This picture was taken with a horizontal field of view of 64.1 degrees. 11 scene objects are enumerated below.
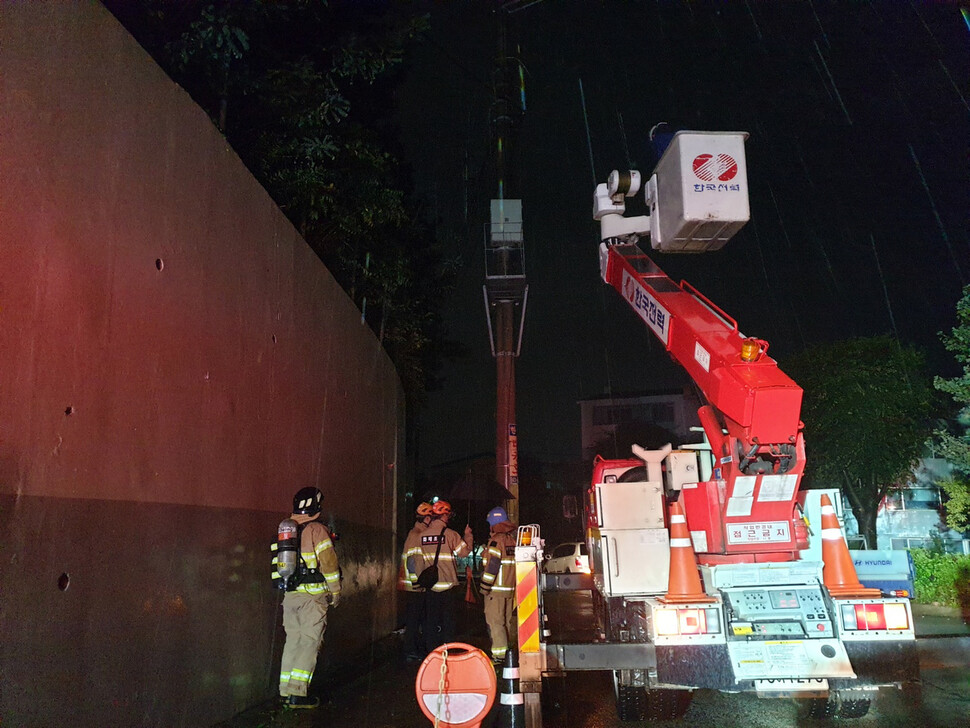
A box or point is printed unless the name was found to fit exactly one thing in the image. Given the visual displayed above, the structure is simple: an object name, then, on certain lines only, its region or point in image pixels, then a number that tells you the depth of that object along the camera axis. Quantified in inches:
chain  156.2
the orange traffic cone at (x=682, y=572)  225.8
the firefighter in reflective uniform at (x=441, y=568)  361.4
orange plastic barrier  156.9
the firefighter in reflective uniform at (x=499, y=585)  336.5
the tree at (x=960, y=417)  731.4
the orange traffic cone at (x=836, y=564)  223.6
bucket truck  211.0
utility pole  679.7
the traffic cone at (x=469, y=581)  435.5
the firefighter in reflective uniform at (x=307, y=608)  252.4
